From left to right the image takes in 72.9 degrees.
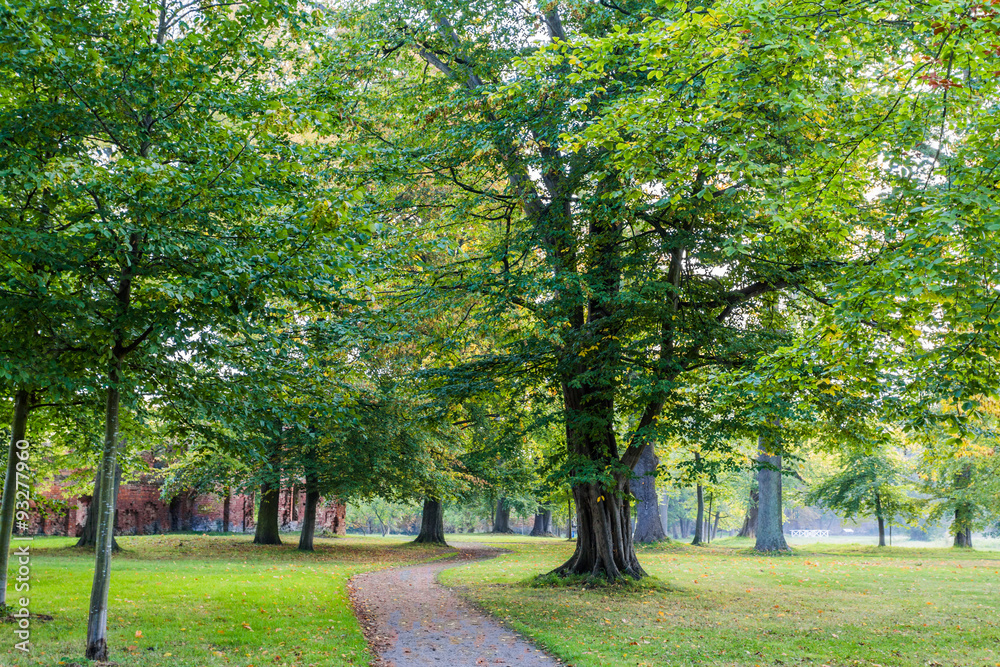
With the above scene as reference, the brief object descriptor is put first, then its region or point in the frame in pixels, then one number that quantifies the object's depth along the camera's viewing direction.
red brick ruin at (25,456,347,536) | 28.41
